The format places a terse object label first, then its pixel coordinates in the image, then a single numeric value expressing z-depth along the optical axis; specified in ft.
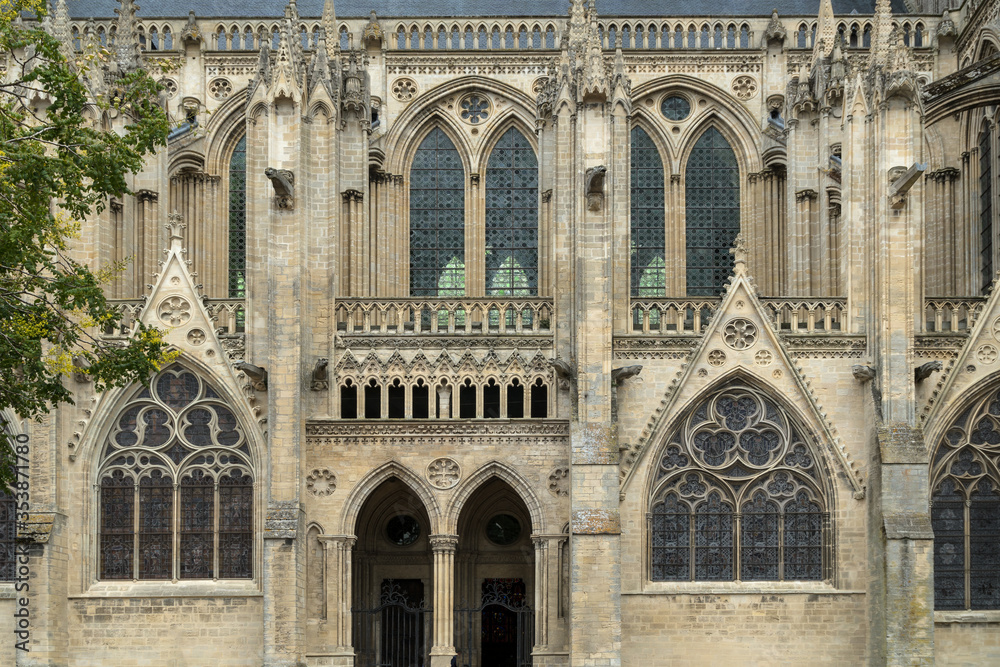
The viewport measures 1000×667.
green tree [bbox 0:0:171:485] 64.28
